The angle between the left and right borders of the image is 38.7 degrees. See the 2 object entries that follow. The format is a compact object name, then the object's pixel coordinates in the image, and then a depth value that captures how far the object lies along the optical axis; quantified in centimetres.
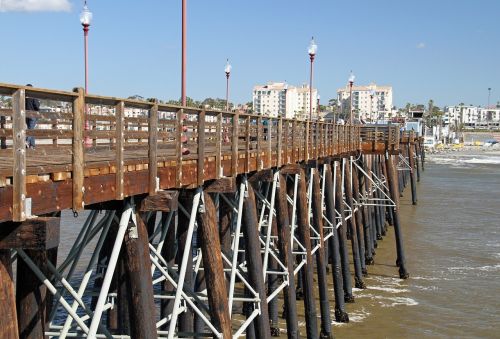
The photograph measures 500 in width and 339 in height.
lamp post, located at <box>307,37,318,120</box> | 2586
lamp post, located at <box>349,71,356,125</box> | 3734
